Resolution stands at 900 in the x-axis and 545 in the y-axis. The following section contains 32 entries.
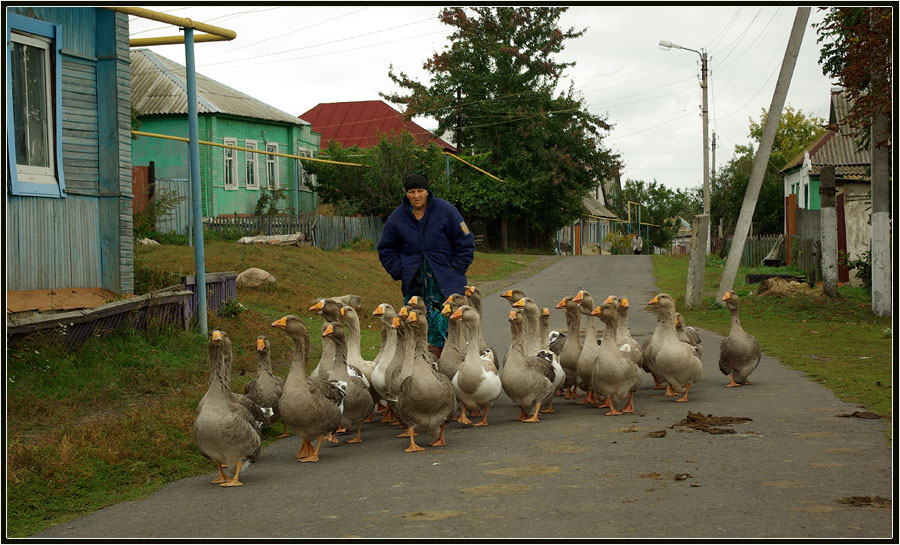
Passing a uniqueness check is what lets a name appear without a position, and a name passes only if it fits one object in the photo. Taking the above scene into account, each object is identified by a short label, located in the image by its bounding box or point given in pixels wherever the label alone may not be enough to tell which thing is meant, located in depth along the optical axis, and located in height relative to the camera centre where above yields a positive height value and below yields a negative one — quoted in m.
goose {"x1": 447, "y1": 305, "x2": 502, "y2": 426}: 8.54 -1.29
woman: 9.95 -0.07
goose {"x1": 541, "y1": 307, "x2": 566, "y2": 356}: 10.80 -1.23
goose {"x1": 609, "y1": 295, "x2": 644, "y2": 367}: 9.85 -1.11
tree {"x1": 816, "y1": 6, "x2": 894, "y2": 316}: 15.00 +2.79
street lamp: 27.69 +3.43
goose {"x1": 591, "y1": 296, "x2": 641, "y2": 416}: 8.95 -1.36
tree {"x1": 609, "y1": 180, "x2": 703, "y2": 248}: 102.75 +4.22
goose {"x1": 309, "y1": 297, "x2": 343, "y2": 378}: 8.97 -0.68
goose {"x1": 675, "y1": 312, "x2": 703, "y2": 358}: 10.70 -1.20
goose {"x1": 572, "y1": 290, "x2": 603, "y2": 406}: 9.61 -1.22
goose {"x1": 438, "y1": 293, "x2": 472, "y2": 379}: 9.20 -1.09
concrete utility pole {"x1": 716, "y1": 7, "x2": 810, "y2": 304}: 17.36 +1.84
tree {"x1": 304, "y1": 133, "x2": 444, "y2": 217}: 36.16 +3.03
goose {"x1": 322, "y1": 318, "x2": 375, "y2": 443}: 8.29 -1.36
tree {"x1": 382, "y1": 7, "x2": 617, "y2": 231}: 48.72 +7.64
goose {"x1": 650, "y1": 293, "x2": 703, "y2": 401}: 9.56 -1.32
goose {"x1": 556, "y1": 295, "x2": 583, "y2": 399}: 10.17 -1.24
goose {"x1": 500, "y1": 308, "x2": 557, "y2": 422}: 8.70 -1.35
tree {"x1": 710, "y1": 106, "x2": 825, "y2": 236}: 51.00 +3.85
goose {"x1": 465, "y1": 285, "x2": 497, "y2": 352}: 10.20 -0.63
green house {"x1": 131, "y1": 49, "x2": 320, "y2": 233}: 34.81 +4.57
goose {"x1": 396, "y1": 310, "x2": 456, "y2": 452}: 7.72 -1.39
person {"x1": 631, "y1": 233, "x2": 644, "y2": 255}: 75.75 -0.38
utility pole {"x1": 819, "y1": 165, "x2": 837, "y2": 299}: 19.44 +0.13
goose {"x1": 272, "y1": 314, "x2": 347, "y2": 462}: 7.42 -1.37
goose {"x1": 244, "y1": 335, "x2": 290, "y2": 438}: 8.32 -1.36
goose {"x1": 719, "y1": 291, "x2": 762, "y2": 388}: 10.39 -1.37
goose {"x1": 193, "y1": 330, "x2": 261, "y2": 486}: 6.71 -1.39
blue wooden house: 11.92 +1.45
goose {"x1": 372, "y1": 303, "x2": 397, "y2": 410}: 9.12 -1.11
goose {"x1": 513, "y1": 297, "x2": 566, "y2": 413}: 9.77 -1.12
